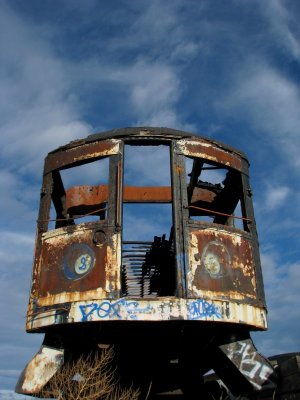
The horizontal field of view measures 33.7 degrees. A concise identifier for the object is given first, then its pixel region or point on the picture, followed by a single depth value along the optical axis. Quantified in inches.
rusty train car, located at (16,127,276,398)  336.5
